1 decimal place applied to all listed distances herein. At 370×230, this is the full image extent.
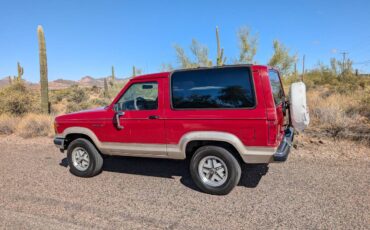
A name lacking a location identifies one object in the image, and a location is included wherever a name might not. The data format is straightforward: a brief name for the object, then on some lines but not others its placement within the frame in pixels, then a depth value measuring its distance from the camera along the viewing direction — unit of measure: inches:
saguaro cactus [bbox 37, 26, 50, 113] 513.0
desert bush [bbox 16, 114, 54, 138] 401.1
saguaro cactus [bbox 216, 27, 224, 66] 659.0
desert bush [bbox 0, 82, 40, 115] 549.0
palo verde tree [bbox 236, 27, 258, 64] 729.0
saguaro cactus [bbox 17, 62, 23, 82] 874.4
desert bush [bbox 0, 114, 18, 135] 431.5
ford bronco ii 160.9
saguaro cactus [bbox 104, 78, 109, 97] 973.8
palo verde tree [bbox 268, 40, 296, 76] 777.6
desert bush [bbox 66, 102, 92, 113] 625.9
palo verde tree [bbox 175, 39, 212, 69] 726.5
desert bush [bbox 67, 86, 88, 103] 952.3
